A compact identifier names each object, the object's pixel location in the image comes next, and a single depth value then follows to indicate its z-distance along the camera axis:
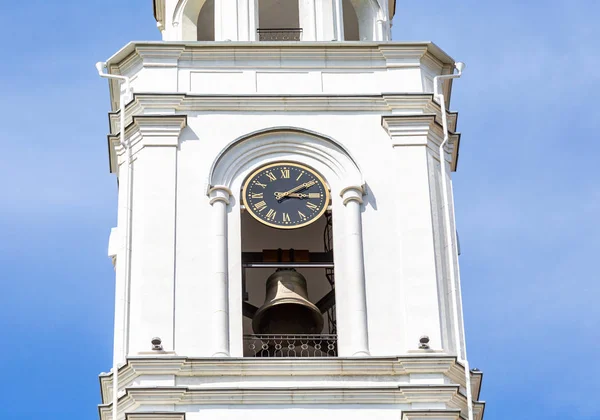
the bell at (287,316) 38.69
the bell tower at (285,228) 36.91
